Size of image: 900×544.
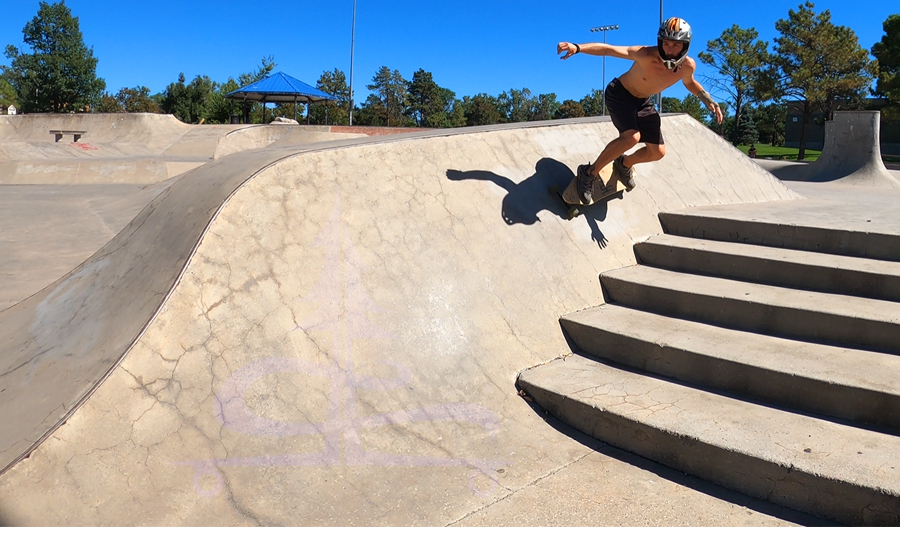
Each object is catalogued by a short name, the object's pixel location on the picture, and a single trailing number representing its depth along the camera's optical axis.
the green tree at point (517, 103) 75.81
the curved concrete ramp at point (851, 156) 11.26
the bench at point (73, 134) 22.81
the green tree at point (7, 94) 56.70
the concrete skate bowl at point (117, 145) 13.96
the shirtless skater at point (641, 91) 3.65
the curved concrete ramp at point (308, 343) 2.39
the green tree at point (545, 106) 79.12
